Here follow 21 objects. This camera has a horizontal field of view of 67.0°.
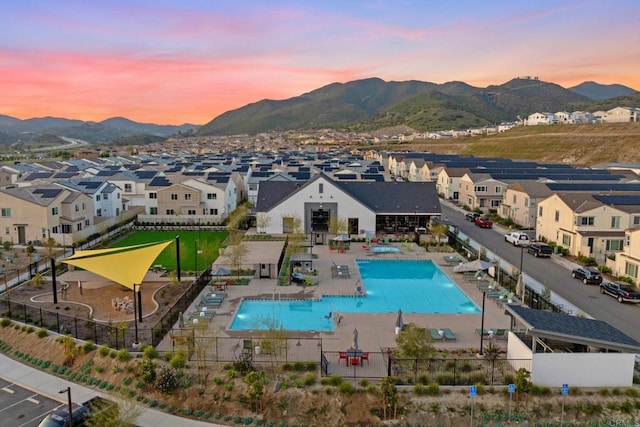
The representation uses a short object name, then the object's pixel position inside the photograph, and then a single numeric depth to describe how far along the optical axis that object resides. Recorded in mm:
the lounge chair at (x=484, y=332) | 23450
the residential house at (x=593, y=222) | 37844
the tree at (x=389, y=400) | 17209
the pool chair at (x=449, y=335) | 22922
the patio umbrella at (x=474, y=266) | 32875
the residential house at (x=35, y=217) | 43466
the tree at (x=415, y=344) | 19453
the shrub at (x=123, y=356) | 20484
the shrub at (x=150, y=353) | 20439
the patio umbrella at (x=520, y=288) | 28748
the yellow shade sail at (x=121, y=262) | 26922
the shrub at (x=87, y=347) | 21516
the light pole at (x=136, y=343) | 21588
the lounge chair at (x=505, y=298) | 28062
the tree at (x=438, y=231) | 41938
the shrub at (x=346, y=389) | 17984
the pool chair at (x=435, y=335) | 22969
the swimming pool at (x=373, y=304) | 25875
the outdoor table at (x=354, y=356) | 19922
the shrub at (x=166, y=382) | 18438
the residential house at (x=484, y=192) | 62312
